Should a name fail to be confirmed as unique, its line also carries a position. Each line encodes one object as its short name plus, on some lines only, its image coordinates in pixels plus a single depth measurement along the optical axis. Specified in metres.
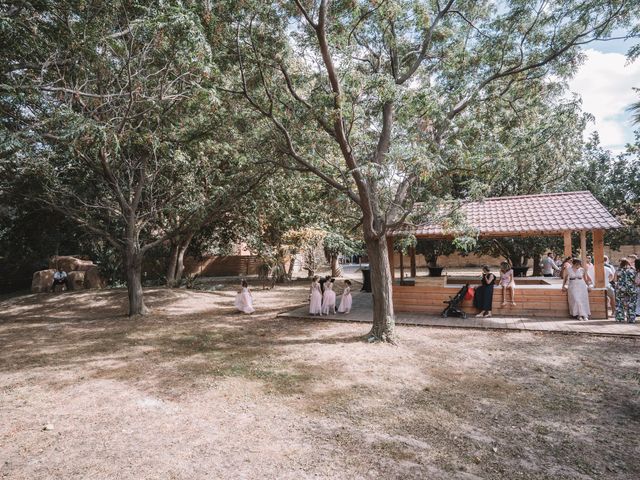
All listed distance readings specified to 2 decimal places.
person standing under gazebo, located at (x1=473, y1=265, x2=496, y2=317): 11.54
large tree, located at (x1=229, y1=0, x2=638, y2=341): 8.27
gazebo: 11.17
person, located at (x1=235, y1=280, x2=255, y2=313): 13.53
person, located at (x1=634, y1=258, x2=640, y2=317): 10.00
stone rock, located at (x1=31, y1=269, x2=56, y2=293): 18.23
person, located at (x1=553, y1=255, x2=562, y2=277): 18.42
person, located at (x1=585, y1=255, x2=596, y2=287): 11.66
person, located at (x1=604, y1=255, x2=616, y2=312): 11.32
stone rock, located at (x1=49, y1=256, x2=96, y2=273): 19.64
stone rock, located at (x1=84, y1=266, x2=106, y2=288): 19.33
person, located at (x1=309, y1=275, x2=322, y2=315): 12.60
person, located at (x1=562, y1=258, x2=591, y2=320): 10.65
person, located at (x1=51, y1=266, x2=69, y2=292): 18.08
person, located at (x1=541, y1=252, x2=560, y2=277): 18.05
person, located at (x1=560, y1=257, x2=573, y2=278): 10.85
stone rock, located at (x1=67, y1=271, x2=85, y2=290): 18.81
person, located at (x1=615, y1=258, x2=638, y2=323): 10.02
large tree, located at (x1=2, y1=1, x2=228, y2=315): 6.71
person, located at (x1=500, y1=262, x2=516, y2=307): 11.65
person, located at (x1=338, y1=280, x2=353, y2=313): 13.15
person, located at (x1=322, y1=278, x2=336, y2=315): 12.84
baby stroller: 11.80
